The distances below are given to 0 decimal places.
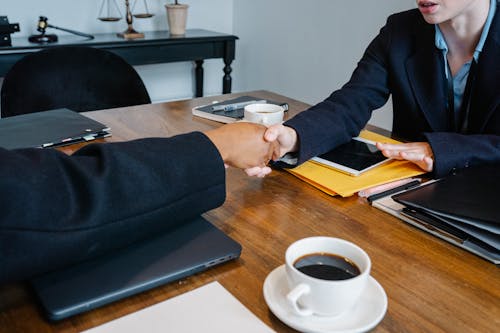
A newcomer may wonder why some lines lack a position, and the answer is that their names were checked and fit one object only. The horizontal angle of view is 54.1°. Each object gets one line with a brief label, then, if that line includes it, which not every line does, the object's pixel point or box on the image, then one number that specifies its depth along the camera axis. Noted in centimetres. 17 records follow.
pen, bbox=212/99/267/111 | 141
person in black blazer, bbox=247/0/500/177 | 103
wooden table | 58
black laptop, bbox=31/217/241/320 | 58
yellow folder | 92
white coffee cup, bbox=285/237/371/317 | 52
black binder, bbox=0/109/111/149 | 107
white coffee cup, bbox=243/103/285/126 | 120
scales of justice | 290
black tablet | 100
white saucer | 54
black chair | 155
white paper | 54
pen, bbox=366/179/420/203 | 89
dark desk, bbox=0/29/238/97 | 248
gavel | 263
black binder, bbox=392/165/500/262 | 71
